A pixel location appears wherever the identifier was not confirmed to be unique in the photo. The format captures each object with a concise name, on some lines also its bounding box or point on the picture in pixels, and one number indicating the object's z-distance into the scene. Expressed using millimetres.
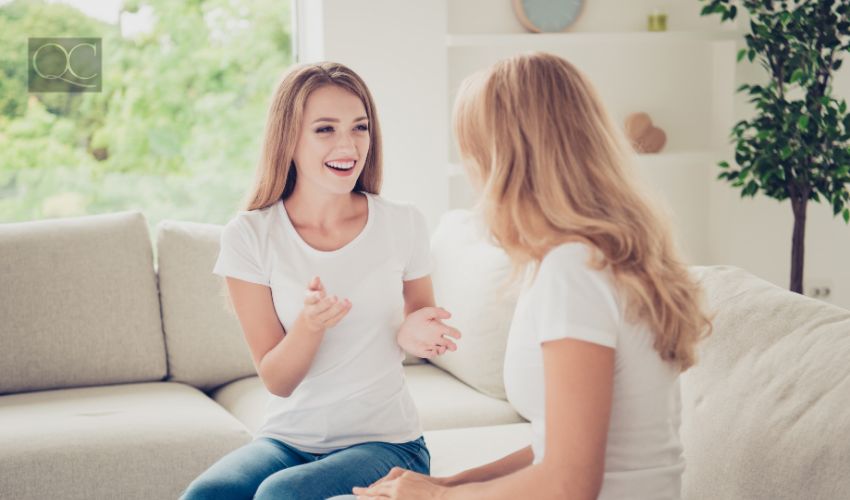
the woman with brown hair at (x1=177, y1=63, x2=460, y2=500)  1852
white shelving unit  3943
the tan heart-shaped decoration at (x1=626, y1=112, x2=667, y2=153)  4035
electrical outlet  4199
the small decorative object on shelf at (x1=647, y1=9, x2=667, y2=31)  4027
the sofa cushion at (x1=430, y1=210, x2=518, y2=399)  2777
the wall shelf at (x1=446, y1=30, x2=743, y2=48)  3795
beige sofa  1615
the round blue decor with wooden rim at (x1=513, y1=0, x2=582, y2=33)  3914
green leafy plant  3465
